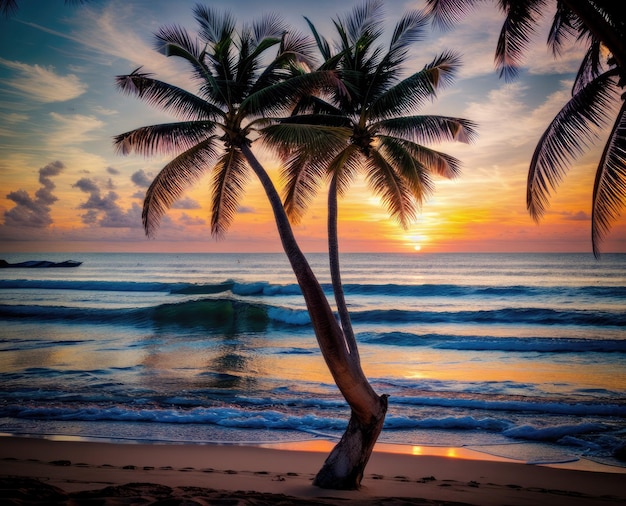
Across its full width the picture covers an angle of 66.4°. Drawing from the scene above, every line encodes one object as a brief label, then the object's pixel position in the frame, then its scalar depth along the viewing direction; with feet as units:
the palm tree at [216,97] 23.66
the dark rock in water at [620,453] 28.81
